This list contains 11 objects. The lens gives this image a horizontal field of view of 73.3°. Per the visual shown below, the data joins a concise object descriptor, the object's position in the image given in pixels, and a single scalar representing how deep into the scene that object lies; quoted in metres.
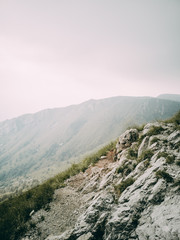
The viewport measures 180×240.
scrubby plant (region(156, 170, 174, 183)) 6.19
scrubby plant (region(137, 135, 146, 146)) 12.42
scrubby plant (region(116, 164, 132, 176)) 9.57
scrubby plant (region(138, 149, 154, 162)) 9.49
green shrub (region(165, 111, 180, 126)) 13.47
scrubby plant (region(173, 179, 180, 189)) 5.72
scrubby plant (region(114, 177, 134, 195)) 8.06
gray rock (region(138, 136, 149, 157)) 10.94
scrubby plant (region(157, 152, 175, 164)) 7.30
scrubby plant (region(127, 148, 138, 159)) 11.14
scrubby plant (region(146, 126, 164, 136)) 12.02
